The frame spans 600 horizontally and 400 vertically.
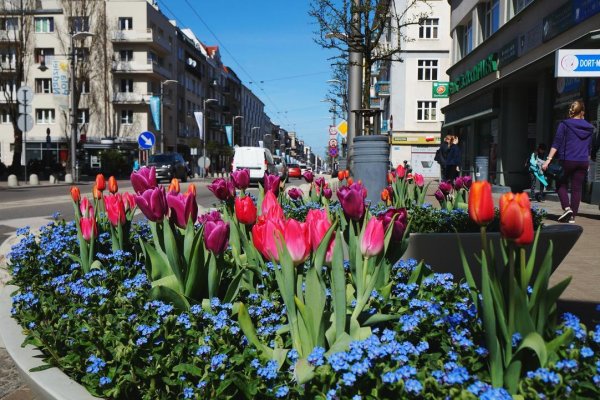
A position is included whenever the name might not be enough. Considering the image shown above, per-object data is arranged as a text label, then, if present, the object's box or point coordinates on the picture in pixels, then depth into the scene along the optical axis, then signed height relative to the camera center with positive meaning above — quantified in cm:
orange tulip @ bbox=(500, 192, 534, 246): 167 -18
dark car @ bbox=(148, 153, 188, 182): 3269 -51
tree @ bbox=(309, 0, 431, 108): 1128 +263
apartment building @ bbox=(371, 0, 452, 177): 4784 +534
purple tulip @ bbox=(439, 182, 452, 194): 564 -30
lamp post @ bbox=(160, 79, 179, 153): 5089 +234
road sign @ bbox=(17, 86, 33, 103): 2592 +275
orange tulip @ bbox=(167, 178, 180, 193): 300 -16
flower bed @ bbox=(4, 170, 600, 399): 167 -64
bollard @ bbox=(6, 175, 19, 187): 2768 -122
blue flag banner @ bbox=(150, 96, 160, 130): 4784 +404
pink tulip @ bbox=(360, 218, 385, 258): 214 -30
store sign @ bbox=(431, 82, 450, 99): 3121 +373
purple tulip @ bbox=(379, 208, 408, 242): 243 -27
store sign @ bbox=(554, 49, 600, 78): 957 +158
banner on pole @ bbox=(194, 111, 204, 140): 5419 +361
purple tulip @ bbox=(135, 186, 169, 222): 260 -21
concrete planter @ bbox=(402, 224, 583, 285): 333 -55
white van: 2764 -16
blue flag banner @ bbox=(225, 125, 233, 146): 8016 +343
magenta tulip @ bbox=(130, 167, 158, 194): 308 -13
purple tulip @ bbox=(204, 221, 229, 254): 239 -33
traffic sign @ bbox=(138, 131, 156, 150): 2680 +76
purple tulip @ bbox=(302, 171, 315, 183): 701 -24
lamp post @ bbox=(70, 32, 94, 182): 3459 +172
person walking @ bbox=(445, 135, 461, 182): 1323 +1
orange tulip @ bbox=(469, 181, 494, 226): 176 -14
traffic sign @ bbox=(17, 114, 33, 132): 2564 +151
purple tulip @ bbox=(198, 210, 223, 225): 250 -27
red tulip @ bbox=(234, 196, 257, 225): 275 -26
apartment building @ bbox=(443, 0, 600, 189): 1431 +264
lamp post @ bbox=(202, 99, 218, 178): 5275 -99
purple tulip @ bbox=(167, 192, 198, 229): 266 -24
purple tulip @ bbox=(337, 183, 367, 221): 251 -21
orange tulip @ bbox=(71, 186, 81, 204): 415 -28
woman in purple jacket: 845 +13
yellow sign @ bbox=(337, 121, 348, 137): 2545 +129
